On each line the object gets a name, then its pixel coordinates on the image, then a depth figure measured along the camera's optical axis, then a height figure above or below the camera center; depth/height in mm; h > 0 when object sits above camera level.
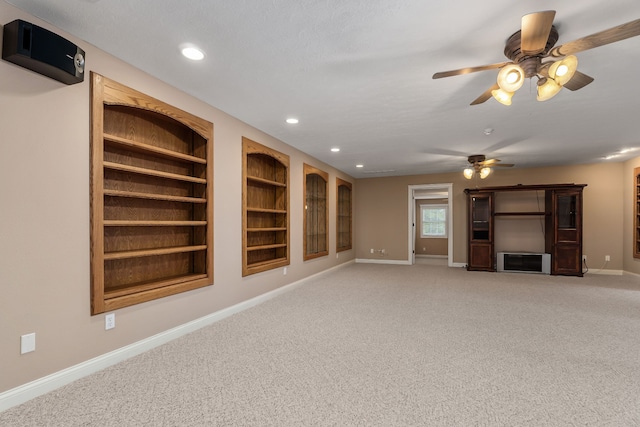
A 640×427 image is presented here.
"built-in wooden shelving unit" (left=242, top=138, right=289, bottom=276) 4320 +108
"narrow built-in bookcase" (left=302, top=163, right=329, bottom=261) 6096 +27
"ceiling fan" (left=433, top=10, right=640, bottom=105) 1772 +1024
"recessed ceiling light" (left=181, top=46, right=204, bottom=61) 2418 +1279
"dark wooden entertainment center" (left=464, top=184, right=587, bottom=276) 6625 -253
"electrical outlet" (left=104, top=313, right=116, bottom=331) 2538 -868
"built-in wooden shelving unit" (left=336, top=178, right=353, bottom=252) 7855 -22
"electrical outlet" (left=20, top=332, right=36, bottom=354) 2031 -839
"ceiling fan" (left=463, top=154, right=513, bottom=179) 5984 +959
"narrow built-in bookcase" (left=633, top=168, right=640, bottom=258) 6293 -6
